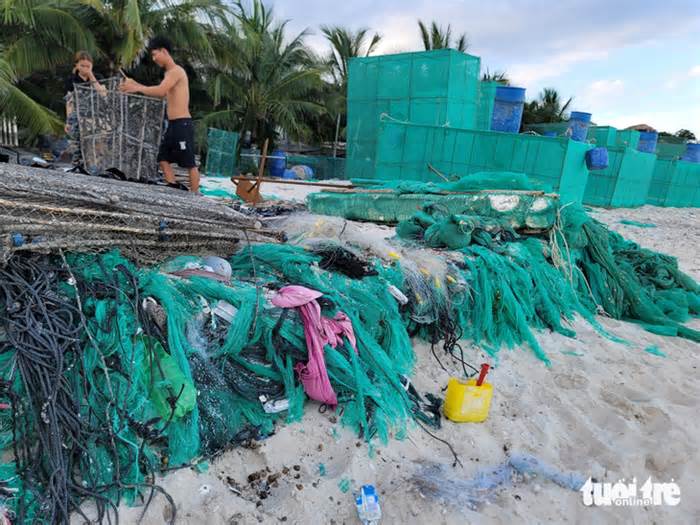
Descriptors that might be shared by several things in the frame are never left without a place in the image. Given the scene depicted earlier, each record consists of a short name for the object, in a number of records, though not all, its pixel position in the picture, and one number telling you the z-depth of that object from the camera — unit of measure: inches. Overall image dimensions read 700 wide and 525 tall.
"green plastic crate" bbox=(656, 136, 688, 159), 801.6
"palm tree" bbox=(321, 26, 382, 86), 745.6
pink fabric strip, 95.6
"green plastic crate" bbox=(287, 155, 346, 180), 666.2
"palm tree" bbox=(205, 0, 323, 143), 605.7
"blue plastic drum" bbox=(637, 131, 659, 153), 682.8
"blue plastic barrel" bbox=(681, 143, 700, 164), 741.3
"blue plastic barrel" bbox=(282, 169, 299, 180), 527.2
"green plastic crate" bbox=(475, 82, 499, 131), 571.5
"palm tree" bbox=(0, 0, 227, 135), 412.2
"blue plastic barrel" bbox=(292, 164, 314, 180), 557.9
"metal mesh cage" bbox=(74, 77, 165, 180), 188.1
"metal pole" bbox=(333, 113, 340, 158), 705.0
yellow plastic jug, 105.4
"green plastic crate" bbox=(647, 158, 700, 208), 695.7
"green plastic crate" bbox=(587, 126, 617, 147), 680.4
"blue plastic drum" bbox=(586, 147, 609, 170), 402.9
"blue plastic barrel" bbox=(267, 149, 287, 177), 525.7
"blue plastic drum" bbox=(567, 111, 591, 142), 458.6
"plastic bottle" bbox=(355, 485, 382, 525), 77.4
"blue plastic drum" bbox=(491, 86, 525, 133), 405.4
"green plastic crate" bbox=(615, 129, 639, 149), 676.1
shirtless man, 184.9
